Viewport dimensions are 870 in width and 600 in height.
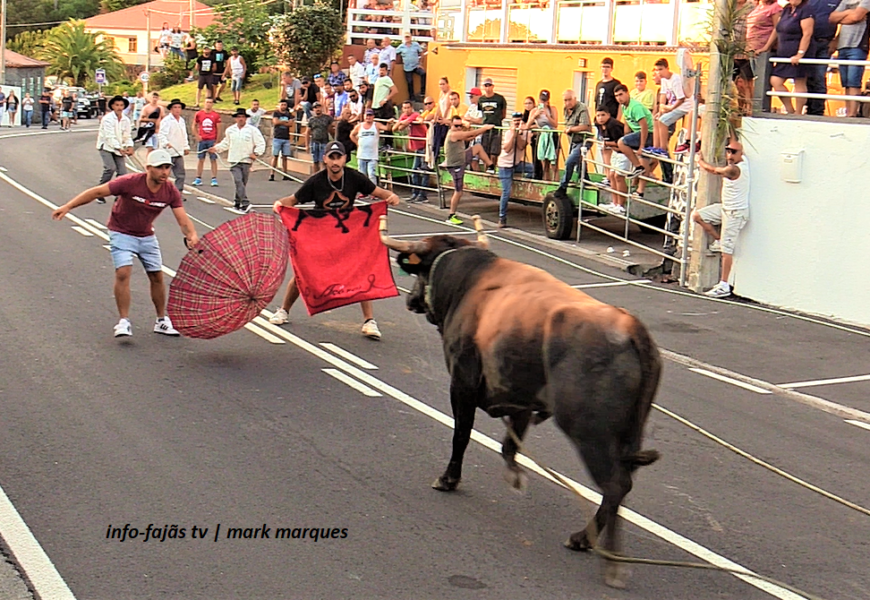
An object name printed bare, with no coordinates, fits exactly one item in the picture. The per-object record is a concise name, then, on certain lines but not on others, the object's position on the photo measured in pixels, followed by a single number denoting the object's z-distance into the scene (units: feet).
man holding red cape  35.78
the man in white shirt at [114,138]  67.46
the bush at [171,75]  154.61
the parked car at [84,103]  221.05
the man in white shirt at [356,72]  95.45
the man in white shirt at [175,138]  71.92
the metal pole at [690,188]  48.78
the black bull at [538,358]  17.74
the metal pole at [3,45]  208.64
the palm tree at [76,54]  276.00
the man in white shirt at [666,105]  54.34
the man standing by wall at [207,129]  83.76
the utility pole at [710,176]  47.60
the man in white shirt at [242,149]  71.41
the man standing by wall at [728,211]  46.45
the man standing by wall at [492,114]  68.44
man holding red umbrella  34.32
